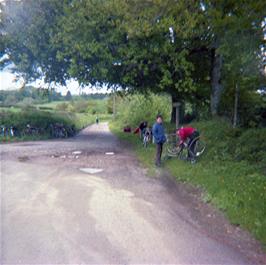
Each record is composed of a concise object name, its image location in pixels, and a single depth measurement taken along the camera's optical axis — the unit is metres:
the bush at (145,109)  26.11
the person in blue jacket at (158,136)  8.86
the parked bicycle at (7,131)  16.78
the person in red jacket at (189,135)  8.71
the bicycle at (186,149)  8.70
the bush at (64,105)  57.33
